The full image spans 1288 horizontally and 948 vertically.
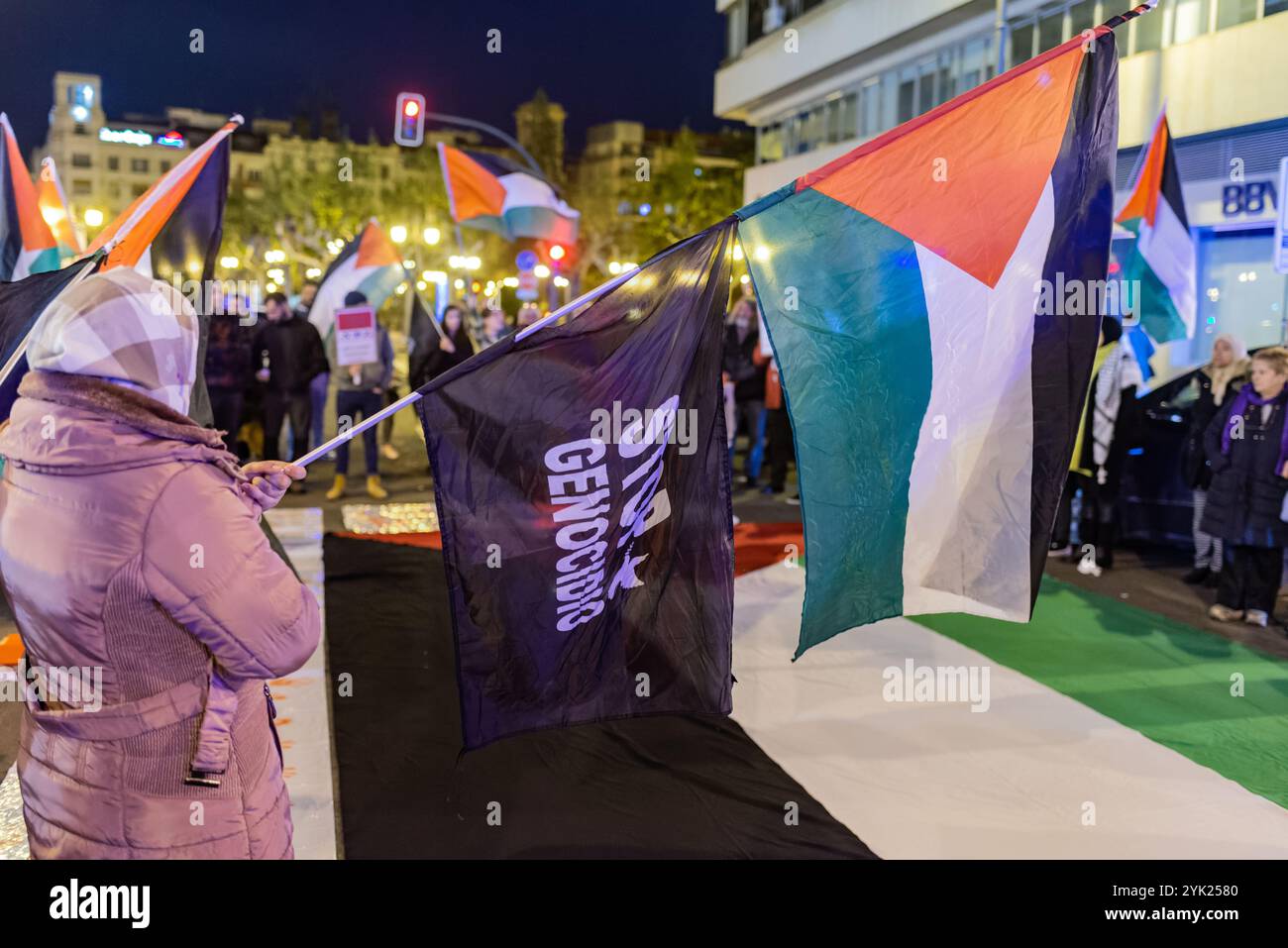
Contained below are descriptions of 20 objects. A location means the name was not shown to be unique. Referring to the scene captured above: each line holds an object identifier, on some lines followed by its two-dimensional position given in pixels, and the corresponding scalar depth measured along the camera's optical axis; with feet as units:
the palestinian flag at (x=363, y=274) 43.14
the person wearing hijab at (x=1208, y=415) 27.25
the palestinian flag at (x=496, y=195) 50.75
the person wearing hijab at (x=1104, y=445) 30.40
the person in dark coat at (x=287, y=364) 41.52
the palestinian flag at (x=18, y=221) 28.45
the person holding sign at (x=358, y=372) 39.52
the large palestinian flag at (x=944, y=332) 13.48
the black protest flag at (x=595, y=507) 12.57
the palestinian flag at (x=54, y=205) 37.73
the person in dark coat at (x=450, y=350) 43.45
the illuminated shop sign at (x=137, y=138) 70.70
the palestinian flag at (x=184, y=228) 19.48
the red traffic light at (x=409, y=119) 71.00
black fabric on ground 14.11
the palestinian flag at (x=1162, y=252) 31.83
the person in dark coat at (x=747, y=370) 44.57
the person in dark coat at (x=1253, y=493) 24.81
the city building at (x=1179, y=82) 51.13
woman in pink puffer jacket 7.39
